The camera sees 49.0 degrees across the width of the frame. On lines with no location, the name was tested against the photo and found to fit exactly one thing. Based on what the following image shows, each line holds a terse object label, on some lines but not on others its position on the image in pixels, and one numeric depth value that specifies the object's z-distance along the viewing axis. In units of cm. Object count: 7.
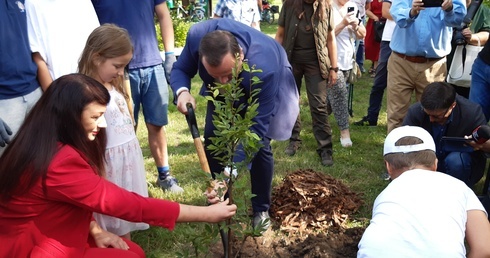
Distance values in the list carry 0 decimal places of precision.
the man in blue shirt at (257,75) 286
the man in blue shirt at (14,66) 323
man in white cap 207
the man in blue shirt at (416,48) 438
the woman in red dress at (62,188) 221
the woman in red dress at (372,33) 817
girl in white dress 295
